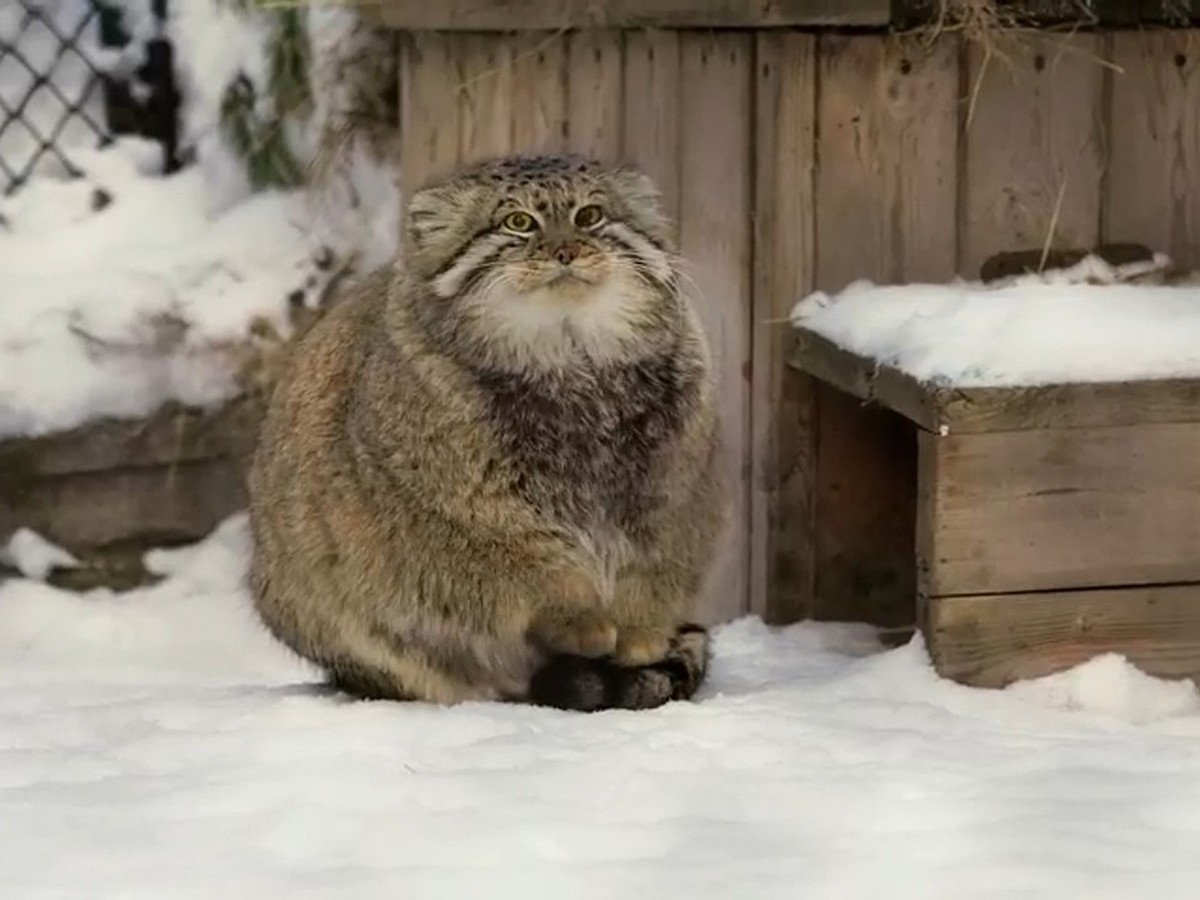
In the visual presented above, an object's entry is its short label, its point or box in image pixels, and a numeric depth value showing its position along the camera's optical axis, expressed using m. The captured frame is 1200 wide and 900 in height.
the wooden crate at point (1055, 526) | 5.97
